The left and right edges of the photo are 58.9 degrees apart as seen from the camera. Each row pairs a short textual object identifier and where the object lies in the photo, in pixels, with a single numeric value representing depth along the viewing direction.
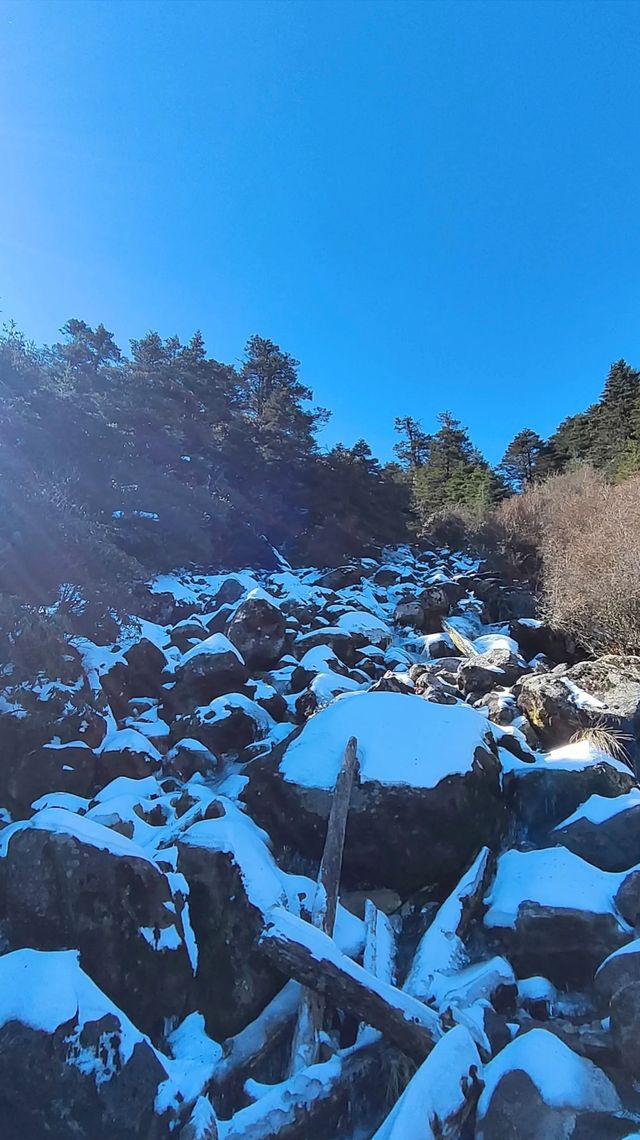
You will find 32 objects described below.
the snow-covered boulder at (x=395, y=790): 5.49
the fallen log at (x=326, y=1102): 3.42
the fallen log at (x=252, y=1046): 3.71
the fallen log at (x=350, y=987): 3.72
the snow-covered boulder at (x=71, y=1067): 3.27
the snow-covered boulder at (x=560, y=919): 4.35
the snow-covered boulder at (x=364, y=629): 12.85
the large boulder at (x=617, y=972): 3.97
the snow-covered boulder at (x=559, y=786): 6.10
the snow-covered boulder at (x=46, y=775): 6.82
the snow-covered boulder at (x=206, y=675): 9.56
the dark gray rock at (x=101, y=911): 4.09
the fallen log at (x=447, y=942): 4.29
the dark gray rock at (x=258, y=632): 11.90
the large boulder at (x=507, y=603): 16.11
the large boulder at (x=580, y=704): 7.62
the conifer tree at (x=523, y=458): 35.12
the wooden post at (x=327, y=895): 3.88
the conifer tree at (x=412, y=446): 41.16
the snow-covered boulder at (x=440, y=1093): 3.04
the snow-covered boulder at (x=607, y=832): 5.25
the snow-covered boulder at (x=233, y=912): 4.33
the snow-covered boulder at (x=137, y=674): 9.34
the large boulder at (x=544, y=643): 12.55
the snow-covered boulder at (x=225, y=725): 8.49
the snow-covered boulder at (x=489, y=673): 10.27
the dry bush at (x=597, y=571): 11.22
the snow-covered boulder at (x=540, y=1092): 3.18
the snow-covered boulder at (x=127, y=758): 7.65
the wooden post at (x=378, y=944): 4.42
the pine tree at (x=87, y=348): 22.00
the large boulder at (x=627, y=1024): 3.43
